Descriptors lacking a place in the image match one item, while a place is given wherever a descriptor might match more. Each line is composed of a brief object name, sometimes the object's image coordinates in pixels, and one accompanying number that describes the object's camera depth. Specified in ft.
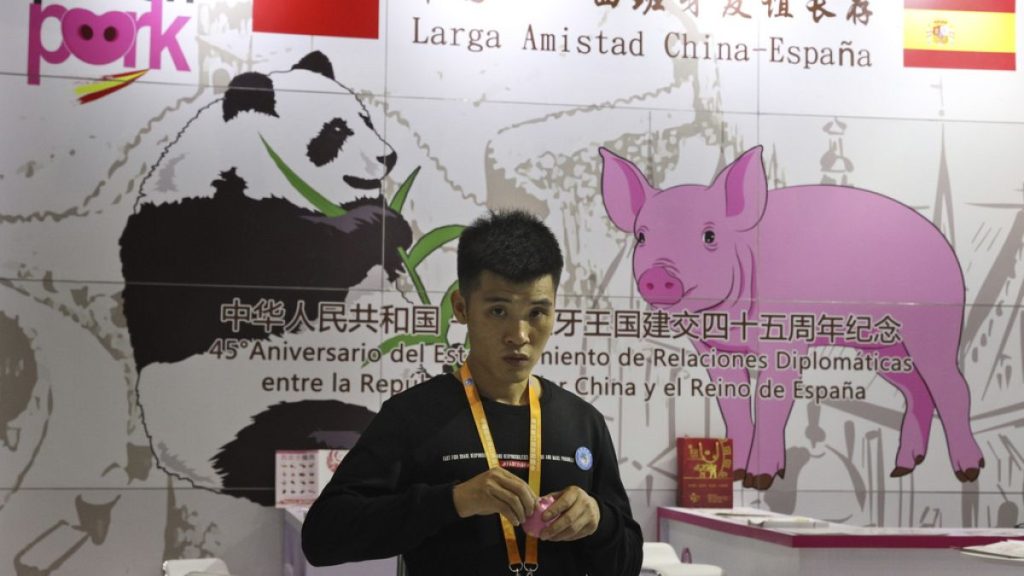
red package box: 18.12
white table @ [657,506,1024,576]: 12.62
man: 5.72
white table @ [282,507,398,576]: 12.64
